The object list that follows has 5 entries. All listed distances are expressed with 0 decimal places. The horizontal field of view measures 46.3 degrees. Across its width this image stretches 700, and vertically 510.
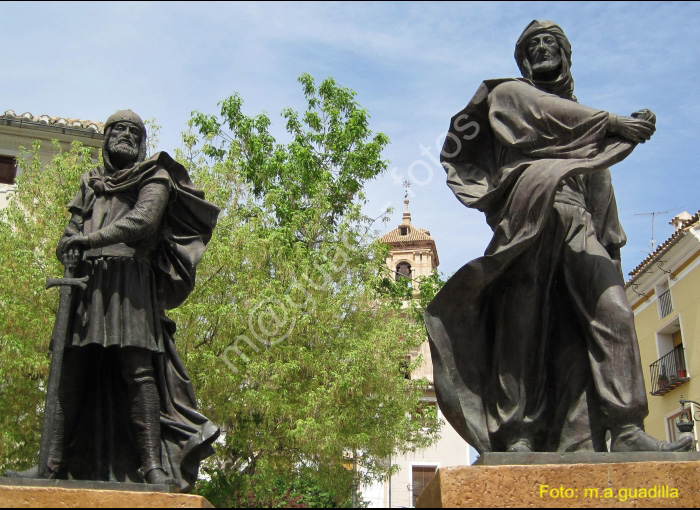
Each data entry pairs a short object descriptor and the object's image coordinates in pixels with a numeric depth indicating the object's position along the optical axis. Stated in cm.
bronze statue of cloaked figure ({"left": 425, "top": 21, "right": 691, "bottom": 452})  421
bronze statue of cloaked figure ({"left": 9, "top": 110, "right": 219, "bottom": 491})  475
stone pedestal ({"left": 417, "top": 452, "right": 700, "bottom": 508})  347
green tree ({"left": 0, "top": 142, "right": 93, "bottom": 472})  1434
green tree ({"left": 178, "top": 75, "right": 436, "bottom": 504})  1562
